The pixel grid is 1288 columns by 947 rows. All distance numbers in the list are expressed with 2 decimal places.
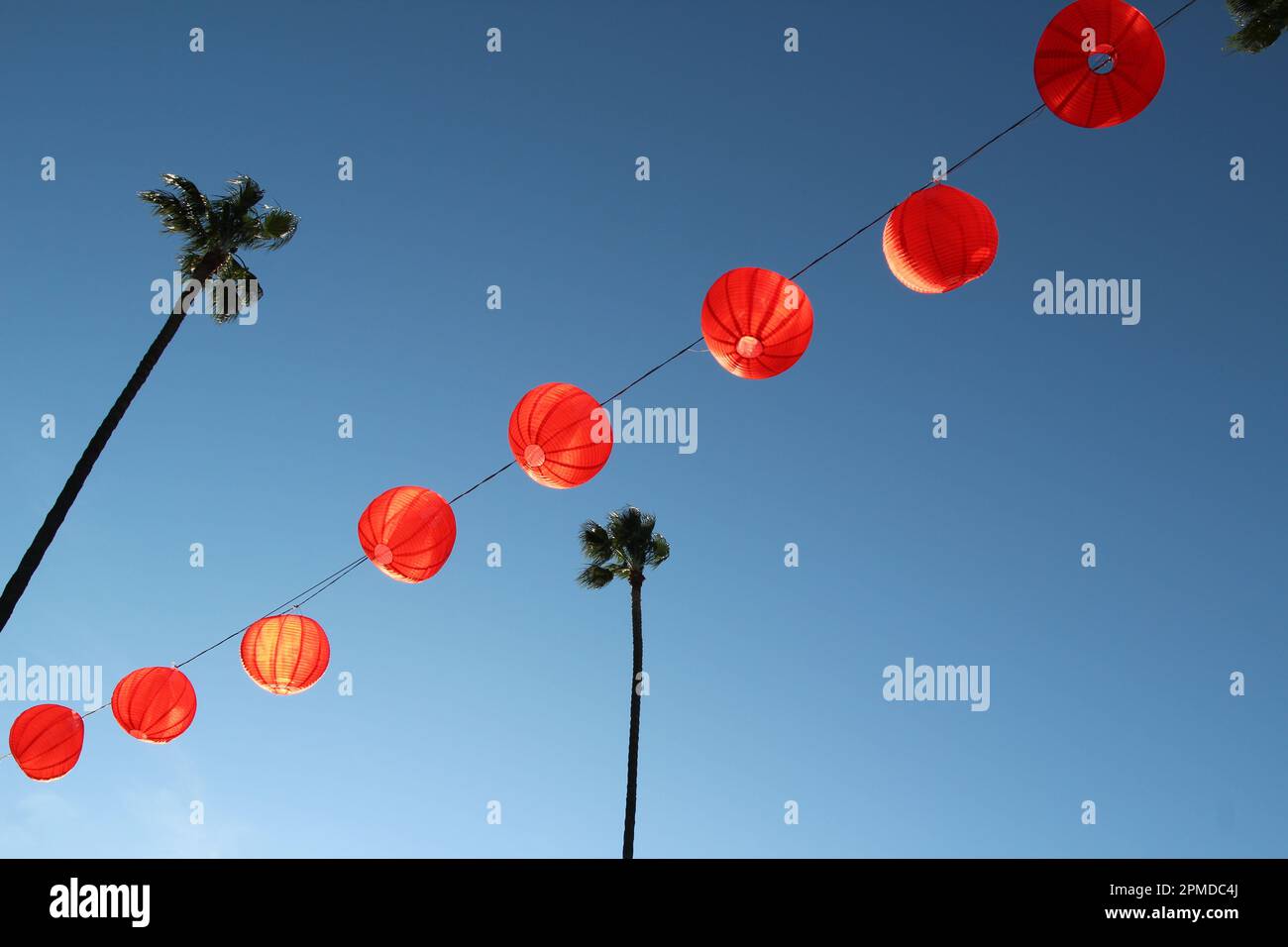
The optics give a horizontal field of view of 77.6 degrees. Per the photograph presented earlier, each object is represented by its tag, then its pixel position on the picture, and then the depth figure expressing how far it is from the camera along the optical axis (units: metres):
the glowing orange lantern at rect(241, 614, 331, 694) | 9.66
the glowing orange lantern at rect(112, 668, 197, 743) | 10.09
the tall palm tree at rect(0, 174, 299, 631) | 13.36
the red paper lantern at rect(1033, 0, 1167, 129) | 6.38
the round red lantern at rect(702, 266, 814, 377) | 7.25
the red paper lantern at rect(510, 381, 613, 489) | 7.82
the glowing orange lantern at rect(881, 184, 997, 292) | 6.57
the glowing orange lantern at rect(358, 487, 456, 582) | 8.49
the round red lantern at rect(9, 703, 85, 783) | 10.36
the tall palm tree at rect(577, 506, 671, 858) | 18.88
